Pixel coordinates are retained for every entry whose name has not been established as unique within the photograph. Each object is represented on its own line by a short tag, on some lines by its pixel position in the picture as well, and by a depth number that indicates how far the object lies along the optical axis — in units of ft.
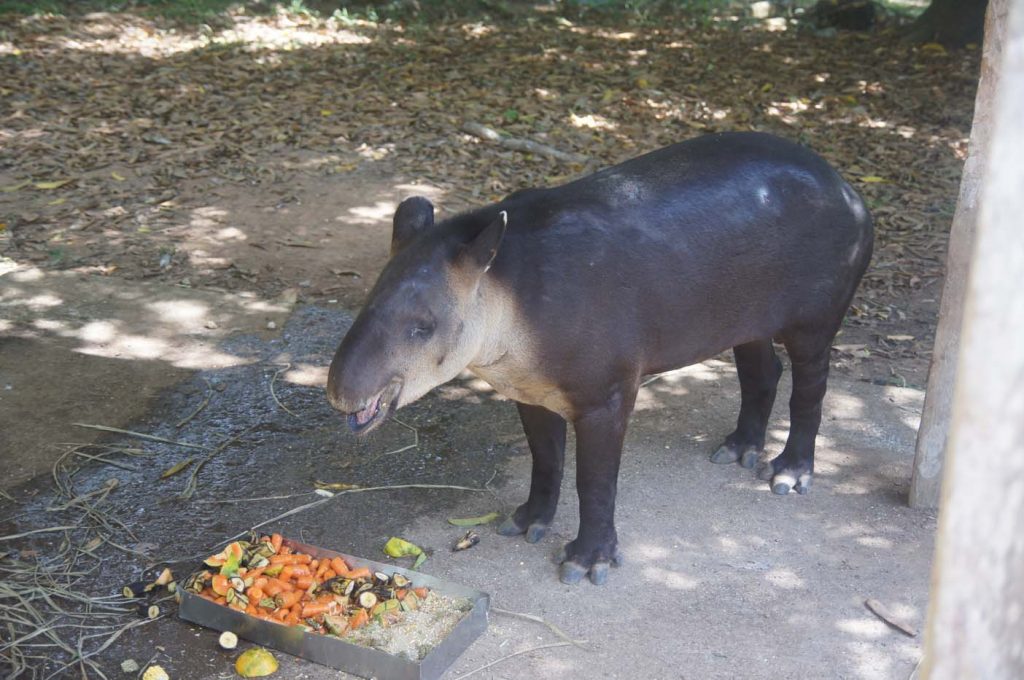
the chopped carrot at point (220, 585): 14.99
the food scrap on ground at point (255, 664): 14.12
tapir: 14.67
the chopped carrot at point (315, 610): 14.60
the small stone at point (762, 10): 51.11
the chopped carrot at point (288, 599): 14.78
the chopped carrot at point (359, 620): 14.49
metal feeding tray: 13.76
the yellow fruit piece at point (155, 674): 13.91
